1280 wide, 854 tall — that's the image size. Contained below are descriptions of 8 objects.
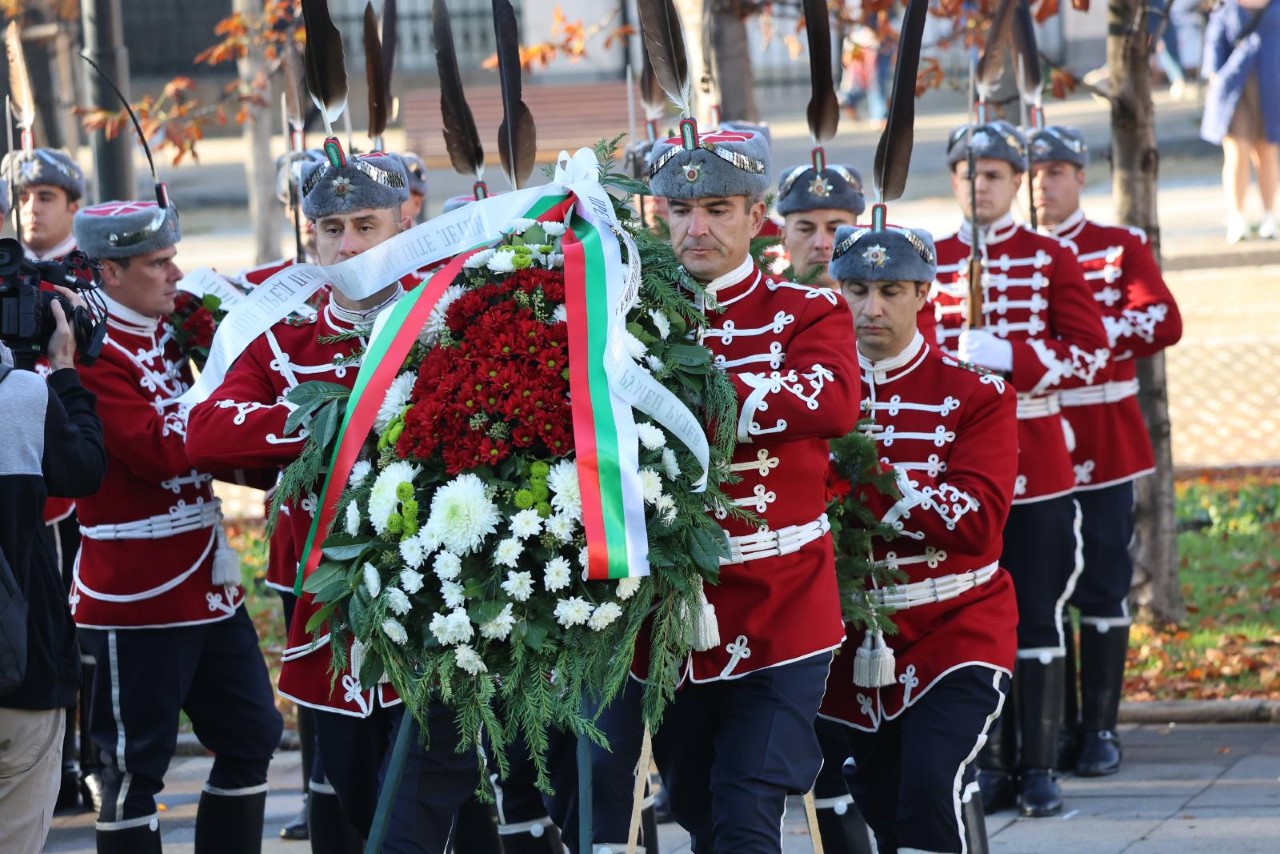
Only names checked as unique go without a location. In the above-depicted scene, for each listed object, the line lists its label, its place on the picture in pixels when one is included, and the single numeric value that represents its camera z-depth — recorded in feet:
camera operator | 32.12
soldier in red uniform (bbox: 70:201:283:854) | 40.11
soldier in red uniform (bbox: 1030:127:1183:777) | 50.72
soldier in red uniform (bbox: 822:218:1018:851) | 36.04
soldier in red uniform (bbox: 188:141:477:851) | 34.78
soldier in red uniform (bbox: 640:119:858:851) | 32.65
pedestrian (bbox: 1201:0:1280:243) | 120.57
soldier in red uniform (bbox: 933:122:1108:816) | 47.29
